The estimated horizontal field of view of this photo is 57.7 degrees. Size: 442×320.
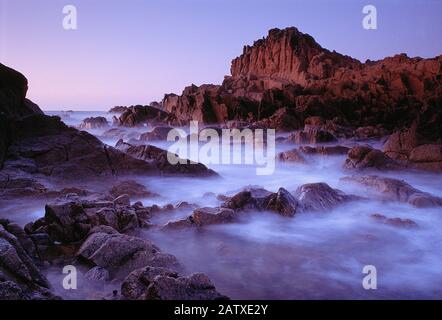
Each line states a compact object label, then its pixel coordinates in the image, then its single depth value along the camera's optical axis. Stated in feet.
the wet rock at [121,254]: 13.39
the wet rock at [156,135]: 61.93
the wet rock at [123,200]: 19.39
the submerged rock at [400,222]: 19.84
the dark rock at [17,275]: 10.04
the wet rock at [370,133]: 61.57
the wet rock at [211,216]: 19.04
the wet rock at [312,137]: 53.78
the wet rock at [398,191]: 23.39
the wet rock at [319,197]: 22.34
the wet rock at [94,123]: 95.94
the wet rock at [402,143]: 39.88
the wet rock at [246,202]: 21.40
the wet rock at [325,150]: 42.86
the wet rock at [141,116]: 97.09
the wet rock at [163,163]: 31.55
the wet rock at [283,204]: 21.17
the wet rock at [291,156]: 40.09
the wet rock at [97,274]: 12.80
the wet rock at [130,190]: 24.74
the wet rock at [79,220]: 15.56
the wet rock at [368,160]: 35.09
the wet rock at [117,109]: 190.48
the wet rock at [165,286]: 10.46
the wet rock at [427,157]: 34.24
